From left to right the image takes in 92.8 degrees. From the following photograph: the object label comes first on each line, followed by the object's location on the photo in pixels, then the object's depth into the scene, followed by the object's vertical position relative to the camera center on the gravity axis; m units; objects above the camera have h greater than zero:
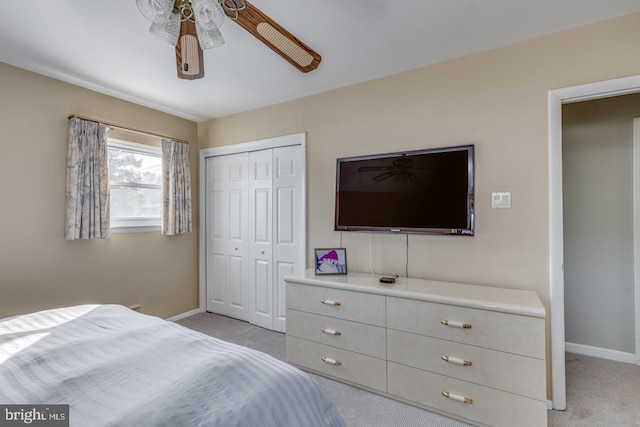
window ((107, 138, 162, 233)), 3.11 +0.34
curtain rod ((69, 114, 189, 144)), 2.74 +0.92
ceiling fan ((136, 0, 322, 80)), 1.42 +0.97
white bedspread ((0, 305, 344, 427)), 0.98 -0.60
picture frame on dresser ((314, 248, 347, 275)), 2.65 -0.38
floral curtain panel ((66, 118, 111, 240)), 2.67 +0.32
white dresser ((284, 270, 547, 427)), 1.74 -0.83
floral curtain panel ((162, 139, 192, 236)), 3.47 +0.34
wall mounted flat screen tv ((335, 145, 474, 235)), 2.18 +0.20
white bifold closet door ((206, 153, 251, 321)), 3.66 -0.21
